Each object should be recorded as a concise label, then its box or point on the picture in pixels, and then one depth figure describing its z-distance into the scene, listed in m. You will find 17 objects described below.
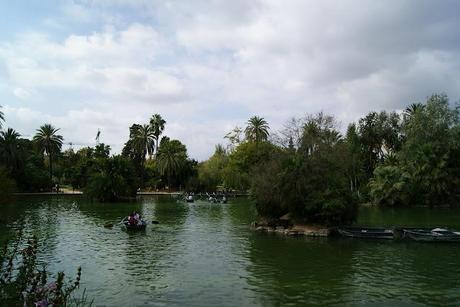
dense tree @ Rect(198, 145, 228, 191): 114.50
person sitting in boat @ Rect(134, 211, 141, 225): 39.97
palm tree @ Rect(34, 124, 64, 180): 103.75
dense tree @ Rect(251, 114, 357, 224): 37.69
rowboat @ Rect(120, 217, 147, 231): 39.81
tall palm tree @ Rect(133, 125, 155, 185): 117.06
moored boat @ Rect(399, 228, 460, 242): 33.28
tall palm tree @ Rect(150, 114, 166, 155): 121.69
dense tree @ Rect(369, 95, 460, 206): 68.38
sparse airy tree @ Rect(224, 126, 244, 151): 118.44
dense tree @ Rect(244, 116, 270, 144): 110.81
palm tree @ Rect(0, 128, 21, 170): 89.75
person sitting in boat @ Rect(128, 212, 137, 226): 39.84
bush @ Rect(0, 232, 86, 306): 7.11
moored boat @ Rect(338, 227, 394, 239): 34.88
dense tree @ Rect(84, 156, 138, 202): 78.46
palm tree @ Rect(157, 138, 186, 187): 115.50
